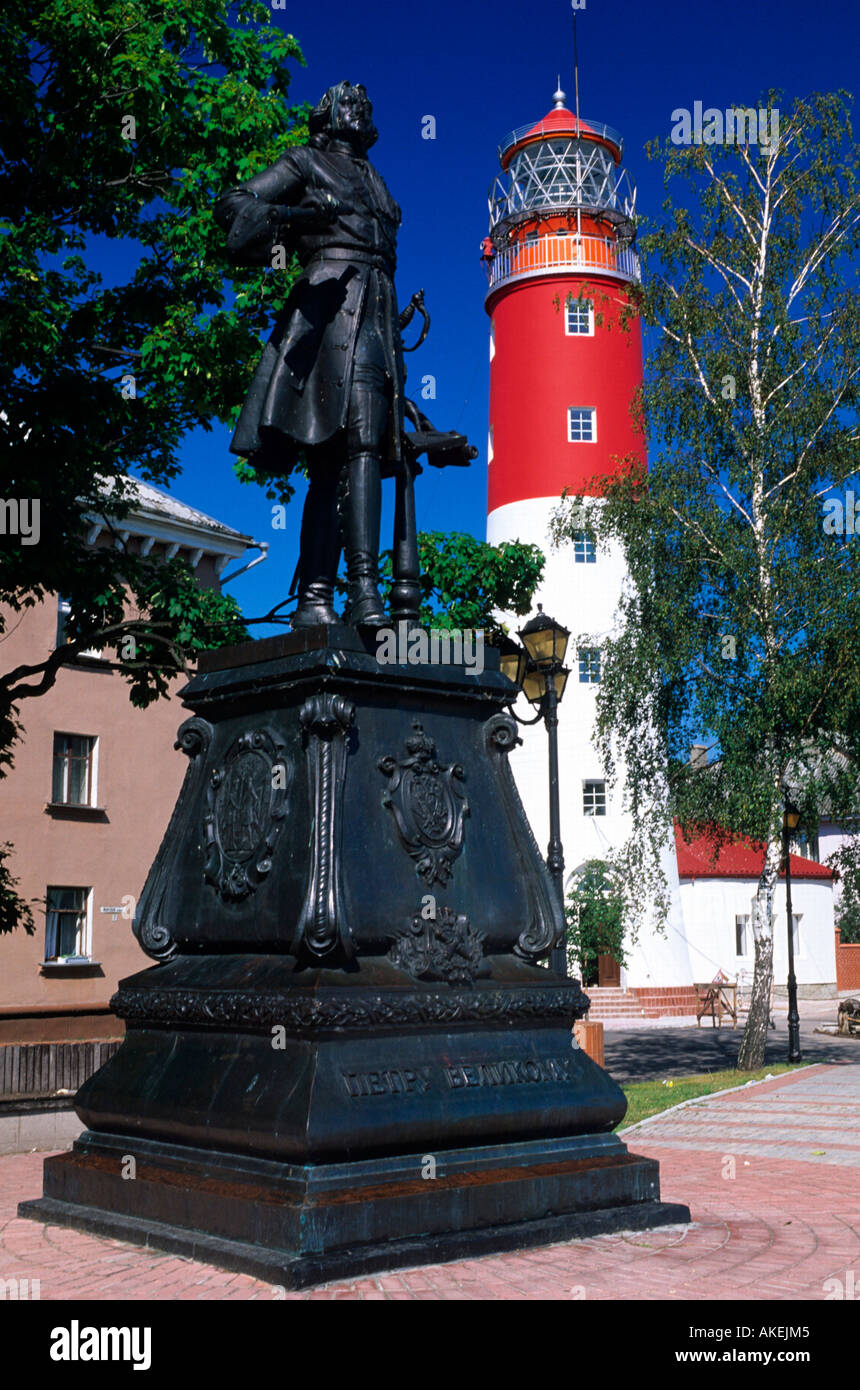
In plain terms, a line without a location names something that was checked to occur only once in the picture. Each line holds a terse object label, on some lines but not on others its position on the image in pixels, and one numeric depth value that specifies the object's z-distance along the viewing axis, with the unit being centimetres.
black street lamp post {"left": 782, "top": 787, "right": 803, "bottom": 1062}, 2122
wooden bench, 3438
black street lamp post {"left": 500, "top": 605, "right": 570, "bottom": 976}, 1288
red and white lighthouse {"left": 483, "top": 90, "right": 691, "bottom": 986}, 3625
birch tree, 2036
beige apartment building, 2761
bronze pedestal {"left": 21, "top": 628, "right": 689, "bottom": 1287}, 522
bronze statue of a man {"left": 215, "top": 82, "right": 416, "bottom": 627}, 665
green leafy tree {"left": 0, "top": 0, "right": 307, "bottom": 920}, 1325
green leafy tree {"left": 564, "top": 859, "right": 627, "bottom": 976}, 3362
